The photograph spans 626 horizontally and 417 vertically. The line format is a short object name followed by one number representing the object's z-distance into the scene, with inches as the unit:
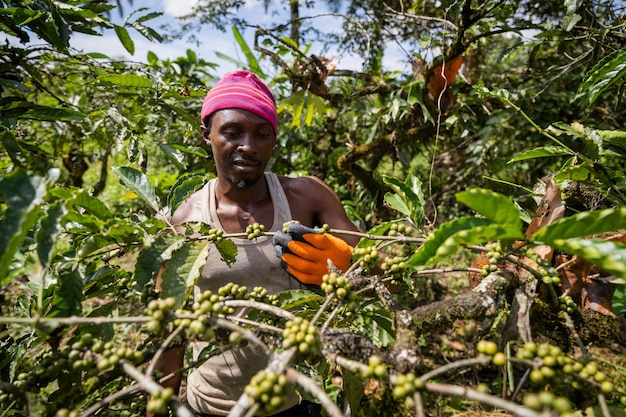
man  62.1
